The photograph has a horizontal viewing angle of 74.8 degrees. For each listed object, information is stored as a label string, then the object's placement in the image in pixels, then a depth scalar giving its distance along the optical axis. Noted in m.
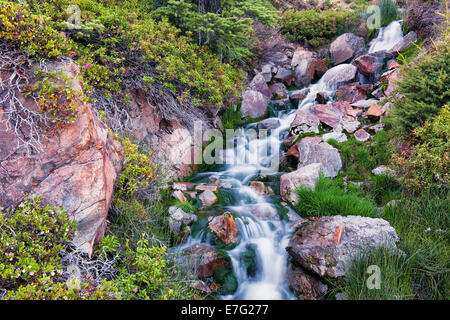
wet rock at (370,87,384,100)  8.34
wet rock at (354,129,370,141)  7.25
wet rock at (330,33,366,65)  11.34
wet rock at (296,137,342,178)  6.81
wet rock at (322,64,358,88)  9.74
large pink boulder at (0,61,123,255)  3.55
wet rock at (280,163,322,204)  6.21
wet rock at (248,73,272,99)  10.51
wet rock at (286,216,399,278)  4.24
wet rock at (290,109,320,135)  8.15
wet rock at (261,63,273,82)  11.20
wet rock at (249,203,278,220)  5.81
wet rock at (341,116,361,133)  7.67
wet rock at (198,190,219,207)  6.14
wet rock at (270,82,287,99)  10.71
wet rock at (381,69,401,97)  7.99
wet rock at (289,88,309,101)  10.03
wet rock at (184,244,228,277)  4.53
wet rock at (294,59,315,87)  11.09
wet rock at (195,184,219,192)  6.51
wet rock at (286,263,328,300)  4.26
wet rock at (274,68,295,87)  11.20
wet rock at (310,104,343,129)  8.03
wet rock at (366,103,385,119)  7.57
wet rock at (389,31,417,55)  9.84
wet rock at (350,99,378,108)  8.21
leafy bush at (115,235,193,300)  3.45
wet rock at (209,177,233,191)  6.91
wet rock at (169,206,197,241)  5.11
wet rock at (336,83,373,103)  8.79
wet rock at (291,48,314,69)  11.84
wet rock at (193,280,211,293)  4.22
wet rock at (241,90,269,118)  9.78
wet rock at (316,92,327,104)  9.31
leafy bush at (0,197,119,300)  2.87
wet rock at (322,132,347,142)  7.52
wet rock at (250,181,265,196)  6.68
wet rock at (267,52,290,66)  11.93
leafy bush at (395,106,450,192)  4.93
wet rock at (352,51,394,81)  9.62
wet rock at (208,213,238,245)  5.17
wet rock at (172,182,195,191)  6.31
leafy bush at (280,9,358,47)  12.58
